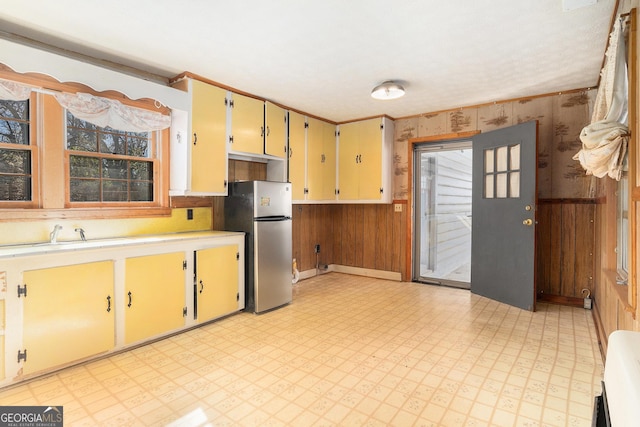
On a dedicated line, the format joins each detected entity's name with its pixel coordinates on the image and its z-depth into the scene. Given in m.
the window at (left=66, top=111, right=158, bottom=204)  2.79
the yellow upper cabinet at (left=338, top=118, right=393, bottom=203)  4.80
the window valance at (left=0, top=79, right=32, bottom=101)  2.25
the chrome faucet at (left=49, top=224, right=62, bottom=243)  2.54
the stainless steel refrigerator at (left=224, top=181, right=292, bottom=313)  3.50
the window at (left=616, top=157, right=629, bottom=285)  2.34
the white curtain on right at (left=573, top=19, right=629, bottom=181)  1.84
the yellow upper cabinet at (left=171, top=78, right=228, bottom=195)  3.20
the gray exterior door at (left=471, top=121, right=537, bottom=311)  3.57
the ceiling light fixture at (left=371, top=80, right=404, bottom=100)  3.40
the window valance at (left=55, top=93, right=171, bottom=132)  2.58
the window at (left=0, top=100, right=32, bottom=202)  2.44
